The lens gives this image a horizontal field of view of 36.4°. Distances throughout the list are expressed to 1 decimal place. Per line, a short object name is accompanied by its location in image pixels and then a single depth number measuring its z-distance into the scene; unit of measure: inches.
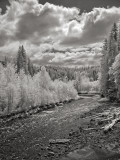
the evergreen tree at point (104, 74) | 1867.6
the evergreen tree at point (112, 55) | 1759.4
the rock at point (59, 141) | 690.1
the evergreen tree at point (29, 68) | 3242.4
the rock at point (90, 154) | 519.5
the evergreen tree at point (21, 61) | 2694.4
